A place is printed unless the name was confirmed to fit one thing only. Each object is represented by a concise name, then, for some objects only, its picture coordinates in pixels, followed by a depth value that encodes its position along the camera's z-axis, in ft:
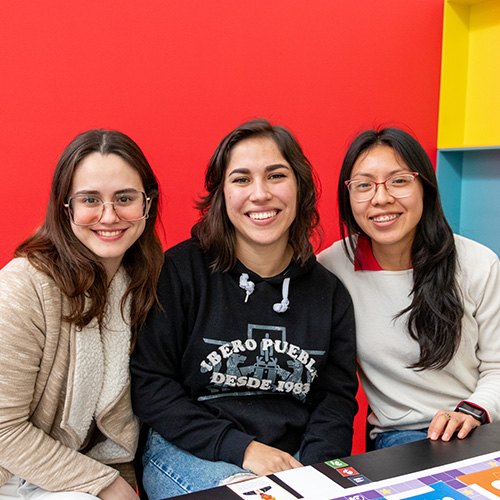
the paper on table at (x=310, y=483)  3.47
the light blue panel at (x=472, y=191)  10.69
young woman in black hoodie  5.21
